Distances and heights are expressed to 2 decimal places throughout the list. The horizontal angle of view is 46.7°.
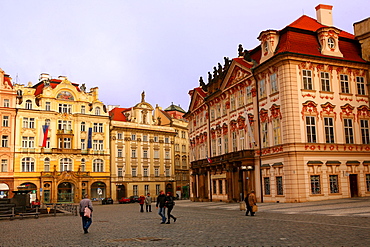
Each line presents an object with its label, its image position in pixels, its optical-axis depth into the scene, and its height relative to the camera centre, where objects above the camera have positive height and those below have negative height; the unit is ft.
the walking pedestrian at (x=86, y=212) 58.75 -3.31
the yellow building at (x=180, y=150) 279.08 +22.42
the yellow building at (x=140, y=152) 246.47 +19.96
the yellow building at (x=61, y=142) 217.15 +24.28
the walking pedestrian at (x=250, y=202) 81.92 -3.70
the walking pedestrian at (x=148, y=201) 115.24 -4.07
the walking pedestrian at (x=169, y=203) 72.28 -2.99
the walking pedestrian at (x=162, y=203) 72.71 -3.02
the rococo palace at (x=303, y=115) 114.83 +18.73
